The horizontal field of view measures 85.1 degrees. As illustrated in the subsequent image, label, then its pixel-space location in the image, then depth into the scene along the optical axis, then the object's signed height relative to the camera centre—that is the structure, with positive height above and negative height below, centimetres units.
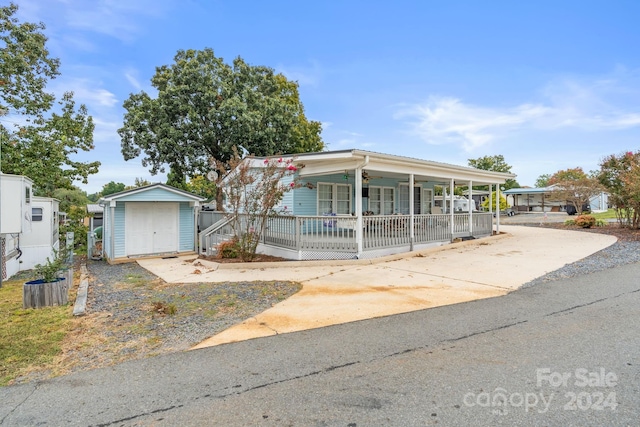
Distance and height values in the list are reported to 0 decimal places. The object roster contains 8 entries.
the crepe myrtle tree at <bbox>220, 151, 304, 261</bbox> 1038 +60
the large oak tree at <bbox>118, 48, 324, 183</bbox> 1948 +565
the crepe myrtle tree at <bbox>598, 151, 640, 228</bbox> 1543 +146
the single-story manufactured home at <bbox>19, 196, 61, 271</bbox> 1175 -66
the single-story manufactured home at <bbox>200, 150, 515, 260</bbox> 1035 +5
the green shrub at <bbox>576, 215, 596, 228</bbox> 1939 -53
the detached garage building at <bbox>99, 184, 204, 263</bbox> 1262 -23
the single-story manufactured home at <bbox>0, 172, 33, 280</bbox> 799 +32
